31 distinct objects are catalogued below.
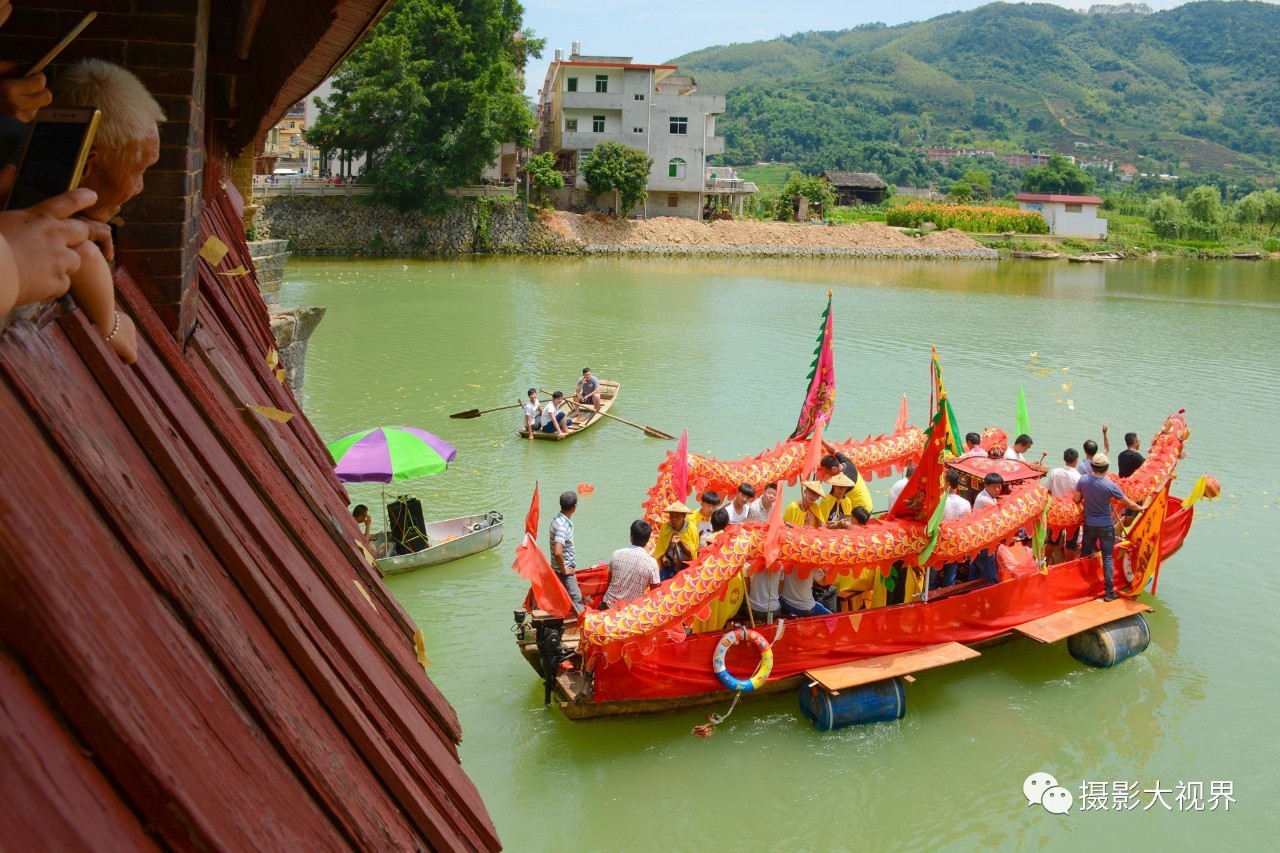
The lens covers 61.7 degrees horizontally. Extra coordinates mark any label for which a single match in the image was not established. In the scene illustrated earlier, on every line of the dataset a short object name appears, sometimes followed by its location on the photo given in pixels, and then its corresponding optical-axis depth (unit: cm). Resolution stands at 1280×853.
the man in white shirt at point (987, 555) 990
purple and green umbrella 1077
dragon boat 805
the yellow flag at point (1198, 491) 1137
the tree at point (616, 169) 4806
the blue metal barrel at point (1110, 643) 1039
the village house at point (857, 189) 7419
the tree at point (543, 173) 4656
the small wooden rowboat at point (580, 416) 1728
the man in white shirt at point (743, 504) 951
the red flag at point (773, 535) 820
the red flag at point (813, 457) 1103
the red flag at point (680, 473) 1004
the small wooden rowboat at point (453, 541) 1138
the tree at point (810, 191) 5962
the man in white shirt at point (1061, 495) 1129
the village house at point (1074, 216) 6531
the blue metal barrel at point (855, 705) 883
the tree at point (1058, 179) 8212
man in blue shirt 1023
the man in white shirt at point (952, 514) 1001
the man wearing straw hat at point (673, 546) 916
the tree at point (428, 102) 3894
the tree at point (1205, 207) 6681
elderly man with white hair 177
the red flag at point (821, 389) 1288
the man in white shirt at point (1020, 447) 1153
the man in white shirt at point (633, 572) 828
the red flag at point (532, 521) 845
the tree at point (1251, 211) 6919
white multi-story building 5022
